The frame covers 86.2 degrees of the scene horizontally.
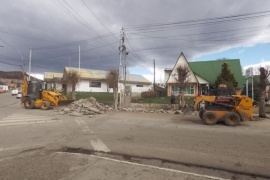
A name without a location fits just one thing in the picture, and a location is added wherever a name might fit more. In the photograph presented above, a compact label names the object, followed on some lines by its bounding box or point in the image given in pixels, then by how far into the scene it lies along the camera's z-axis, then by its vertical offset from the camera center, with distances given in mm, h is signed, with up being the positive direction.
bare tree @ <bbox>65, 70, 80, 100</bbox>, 23114 +2252
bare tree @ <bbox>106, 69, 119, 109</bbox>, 30038 +3056
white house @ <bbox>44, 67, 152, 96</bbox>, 32337 +2275
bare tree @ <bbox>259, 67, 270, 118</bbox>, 11152 +478
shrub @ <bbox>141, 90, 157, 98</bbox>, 24543 -296
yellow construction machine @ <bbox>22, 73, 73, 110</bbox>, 14109 -542
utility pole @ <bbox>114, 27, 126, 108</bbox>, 15220 +4876
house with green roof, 23996 +3286
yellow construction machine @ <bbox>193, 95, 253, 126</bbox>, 8516 -963
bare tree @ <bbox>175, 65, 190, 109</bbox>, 14571 +1187
